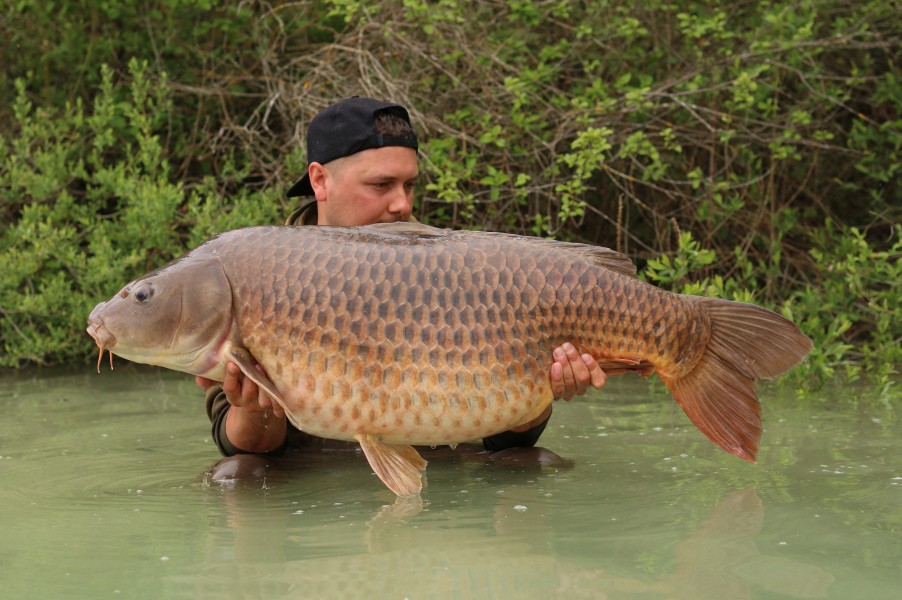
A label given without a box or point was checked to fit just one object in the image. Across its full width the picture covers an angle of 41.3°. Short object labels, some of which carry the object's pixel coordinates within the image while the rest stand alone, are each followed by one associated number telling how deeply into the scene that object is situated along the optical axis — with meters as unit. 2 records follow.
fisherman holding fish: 3.23
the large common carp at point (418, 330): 2.61
